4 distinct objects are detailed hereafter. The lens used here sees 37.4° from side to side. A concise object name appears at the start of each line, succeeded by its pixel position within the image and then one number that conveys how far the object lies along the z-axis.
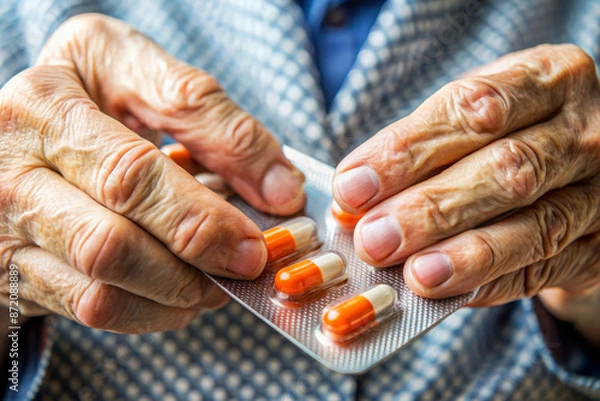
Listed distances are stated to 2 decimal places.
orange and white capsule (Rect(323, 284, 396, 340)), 0.20
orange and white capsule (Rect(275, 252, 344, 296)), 0.20
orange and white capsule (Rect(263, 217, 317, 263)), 0.22
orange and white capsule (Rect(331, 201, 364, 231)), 0.22
